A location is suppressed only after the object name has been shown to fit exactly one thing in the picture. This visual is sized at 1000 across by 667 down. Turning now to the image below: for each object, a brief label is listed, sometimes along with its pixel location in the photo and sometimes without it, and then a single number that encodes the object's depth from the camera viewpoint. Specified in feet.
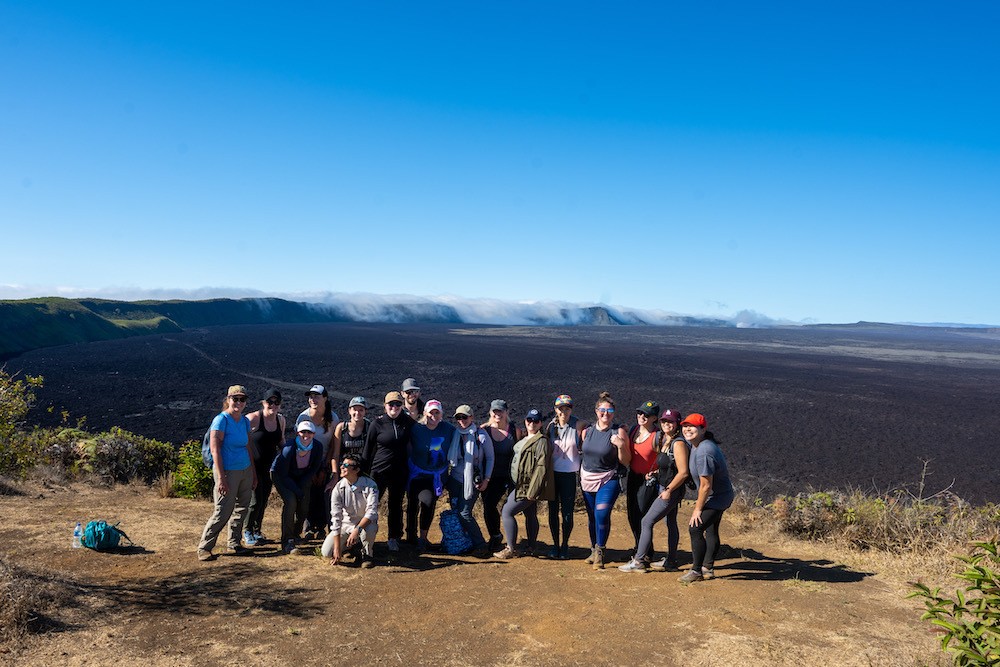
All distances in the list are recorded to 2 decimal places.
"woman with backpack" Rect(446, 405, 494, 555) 19.52
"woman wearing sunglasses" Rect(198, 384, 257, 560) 18.37
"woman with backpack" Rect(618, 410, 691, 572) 17.79
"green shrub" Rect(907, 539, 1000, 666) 8.27
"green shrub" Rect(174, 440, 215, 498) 28.58
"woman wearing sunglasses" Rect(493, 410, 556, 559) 19.39
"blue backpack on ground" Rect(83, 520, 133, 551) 18.63
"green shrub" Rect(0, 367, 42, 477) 27.22
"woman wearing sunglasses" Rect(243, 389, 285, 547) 19.81
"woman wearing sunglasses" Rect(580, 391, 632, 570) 18.94
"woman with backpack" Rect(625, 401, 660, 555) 18.92
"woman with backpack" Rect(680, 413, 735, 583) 17.04
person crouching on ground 18.72
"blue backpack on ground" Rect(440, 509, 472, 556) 20.26
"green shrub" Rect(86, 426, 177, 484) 35.12
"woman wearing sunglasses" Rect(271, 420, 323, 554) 19.53
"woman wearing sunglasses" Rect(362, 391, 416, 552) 19.56
